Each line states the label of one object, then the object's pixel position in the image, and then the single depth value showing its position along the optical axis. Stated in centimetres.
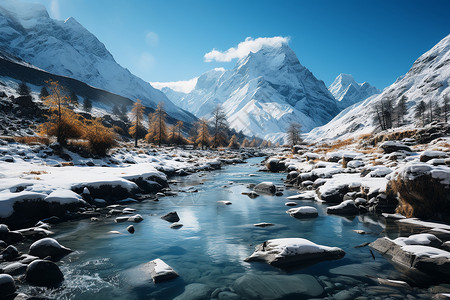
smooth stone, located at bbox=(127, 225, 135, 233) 1093
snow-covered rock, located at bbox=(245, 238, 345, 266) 757
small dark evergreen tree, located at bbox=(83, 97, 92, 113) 10539
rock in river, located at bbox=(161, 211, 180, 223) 1274
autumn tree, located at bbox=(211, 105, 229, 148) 7694
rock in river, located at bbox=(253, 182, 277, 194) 2005
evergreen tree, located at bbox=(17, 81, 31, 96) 8056
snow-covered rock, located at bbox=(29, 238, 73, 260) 786
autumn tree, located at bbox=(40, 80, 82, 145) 2752
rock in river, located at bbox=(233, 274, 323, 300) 601
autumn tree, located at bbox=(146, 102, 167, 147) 6456
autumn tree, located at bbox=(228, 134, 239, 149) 9944
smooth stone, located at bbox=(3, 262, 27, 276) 665
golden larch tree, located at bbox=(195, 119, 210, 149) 7431
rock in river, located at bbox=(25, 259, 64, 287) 635
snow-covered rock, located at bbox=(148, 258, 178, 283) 680
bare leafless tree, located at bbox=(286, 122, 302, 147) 9006
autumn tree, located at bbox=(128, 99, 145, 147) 5487
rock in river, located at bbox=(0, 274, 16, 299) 561
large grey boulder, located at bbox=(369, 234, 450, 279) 641
